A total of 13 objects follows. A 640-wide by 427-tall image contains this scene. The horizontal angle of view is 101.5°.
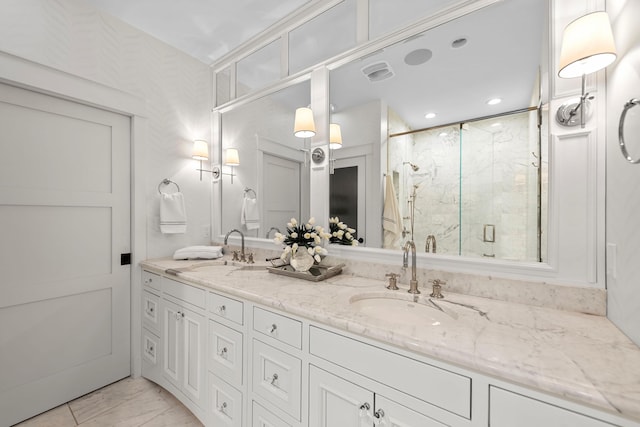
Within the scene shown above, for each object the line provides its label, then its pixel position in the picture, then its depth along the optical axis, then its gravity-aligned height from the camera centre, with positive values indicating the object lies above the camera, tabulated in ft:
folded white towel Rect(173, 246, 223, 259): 7.18 -1.14
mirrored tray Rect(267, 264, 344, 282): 5.09 -1.23
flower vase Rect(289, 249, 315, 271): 5.34 -0.99
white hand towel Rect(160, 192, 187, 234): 7.47 -0.07
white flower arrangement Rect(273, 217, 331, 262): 5.44 -0.57
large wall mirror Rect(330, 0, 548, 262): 3.94 +1.38
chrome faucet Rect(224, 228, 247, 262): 7.23 -0.86
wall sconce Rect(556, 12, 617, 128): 2.79 +1.83
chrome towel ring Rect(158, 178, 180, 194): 7.66 +0.88
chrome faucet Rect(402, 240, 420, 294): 4.33 -0.86
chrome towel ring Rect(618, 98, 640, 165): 2.43 +0.77
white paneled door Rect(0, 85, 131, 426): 5.45 -0.91
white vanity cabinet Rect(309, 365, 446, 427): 2.80 -2.27
